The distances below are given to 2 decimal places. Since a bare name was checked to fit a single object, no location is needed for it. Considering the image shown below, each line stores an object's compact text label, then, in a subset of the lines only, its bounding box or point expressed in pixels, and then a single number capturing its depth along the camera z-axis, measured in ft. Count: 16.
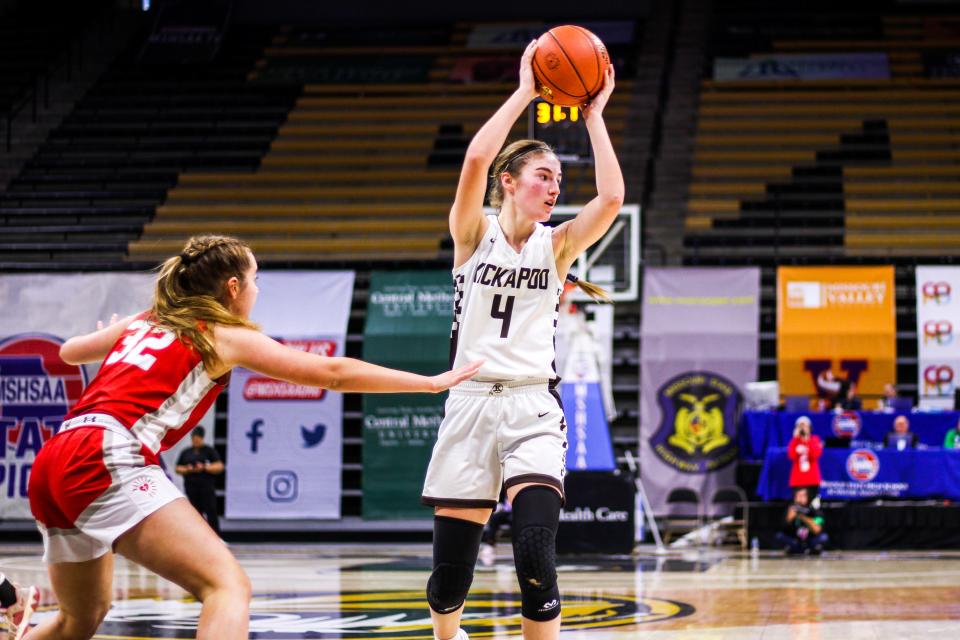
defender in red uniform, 11.43
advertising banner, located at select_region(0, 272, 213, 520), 55.42
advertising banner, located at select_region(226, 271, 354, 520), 54.65
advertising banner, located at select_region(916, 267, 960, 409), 54.65
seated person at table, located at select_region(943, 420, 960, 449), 49.90
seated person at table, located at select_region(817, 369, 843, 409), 53.88
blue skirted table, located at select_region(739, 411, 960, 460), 50.88
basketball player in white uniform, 14.71
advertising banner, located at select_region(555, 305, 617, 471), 46.14
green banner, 54.60
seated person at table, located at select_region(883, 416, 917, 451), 50.11
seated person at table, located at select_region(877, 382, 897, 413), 51.72
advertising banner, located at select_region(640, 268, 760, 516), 53.57
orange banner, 55.01
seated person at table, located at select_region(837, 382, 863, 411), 52.44
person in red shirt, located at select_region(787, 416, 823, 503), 47.57
